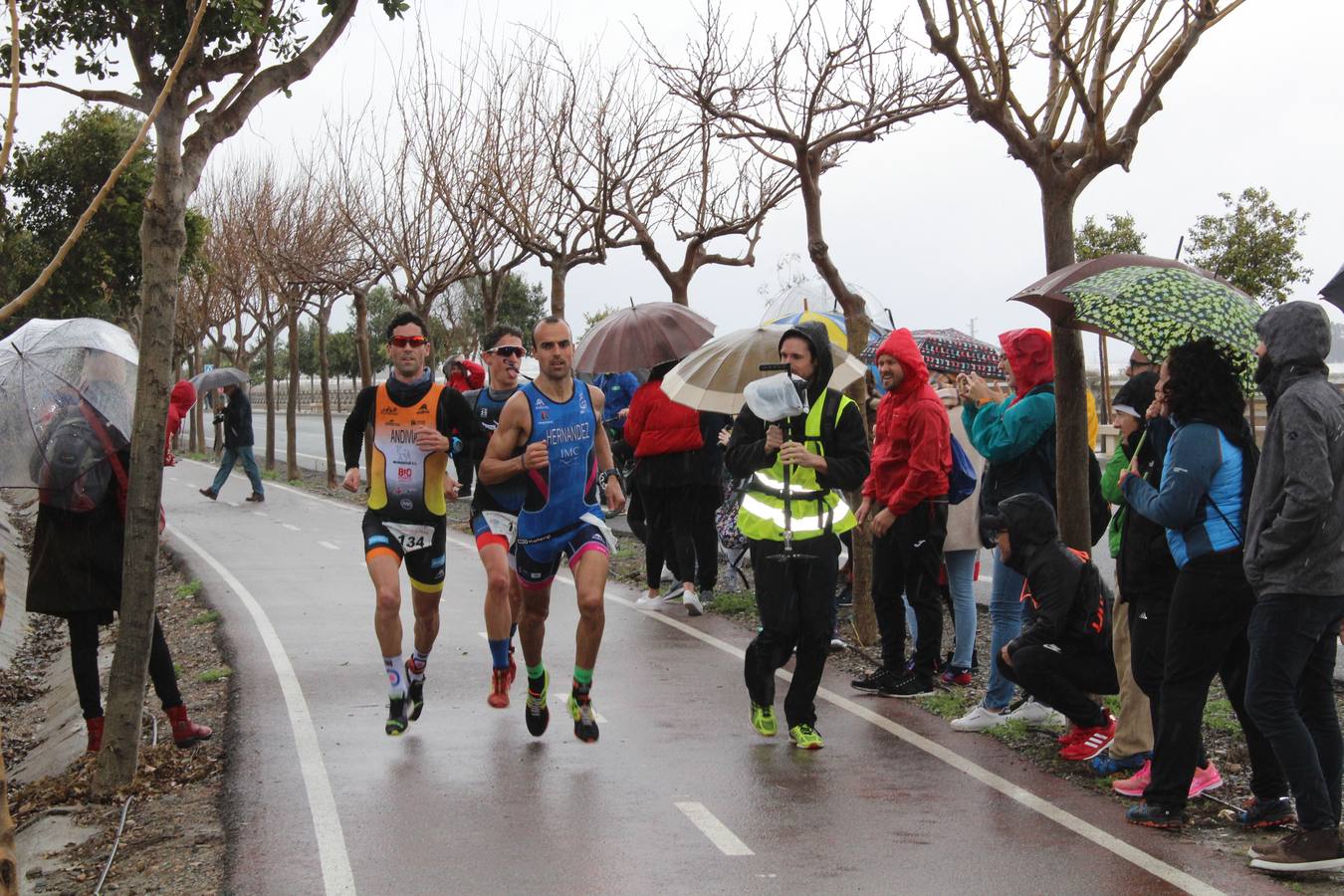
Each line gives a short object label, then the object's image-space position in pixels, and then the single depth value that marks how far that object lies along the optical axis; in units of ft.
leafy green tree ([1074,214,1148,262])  117.19
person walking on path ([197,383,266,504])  80.23
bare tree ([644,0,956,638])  34.53
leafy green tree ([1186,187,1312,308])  102.12
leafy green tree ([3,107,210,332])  80.74
